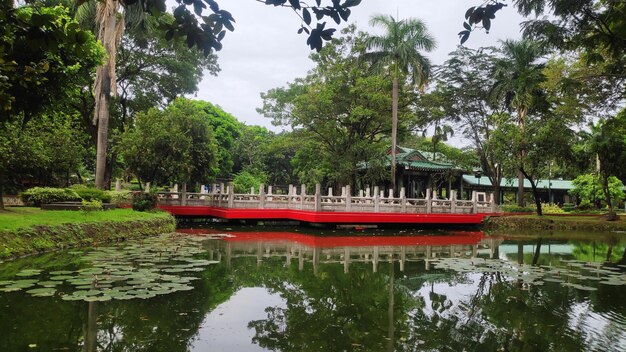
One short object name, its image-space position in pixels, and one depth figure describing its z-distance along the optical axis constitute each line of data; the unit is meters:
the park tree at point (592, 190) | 34.81
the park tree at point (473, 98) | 30.58
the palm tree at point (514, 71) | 26.78
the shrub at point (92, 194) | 17.07
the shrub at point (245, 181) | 35.65
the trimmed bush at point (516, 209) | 31.89
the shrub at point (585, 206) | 37.31
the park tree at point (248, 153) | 43.41
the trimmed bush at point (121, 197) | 19.67
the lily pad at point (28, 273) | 7.75
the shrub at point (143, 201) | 18.97
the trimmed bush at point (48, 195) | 15.89
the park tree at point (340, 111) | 24.38
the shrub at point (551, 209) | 32.55
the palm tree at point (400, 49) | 23.45
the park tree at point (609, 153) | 24.14
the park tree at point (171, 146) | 21.02
